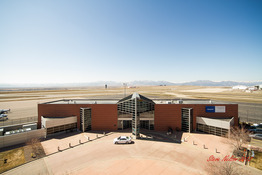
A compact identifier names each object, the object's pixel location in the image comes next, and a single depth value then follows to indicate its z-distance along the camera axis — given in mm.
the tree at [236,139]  21672
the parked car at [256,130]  29184
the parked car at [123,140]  23953
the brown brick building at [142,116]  29906
